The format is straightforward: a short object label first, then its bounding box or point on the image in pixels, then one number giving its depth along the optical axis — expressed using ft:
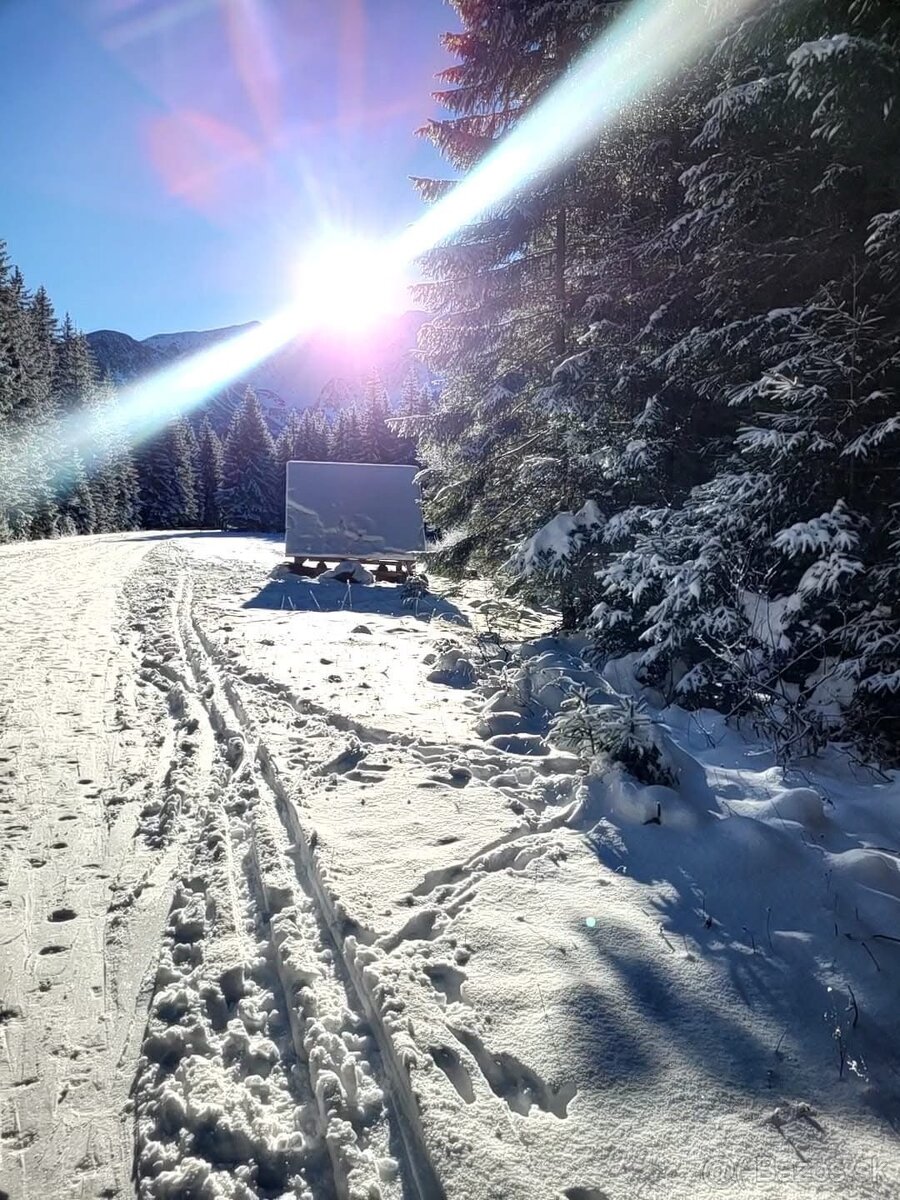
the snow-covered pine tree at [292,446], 166.09
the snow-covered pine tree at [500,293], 27.66
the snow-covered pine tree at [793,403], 14.25
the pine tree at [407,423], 34.91
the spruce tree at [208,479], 174.91
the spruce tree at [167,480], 168.45
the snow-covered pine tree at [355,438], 150.00
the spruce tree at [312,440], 164.55
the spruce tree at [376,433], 147.23
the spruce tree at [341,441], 154.30
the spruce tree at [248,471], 161.07
